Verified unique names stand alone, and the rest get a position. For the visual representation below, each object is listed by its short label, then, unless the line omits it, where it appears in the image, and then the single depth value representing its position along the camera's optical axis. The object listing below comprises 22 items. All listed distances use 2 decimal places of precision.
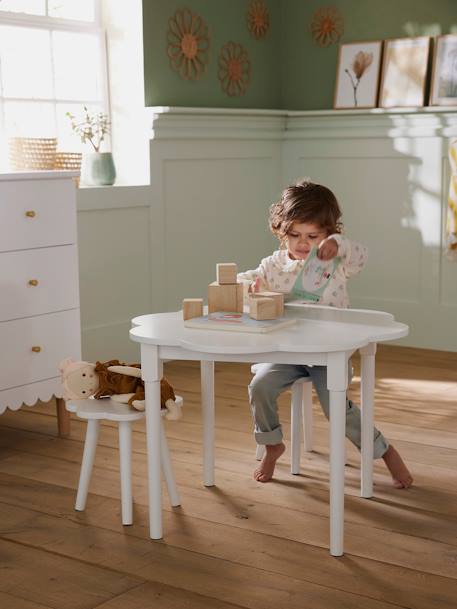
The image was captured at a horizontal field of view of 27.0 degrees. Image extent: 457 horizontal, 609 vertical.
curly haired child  2.70
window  4.07
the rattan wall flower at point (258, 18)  4.98
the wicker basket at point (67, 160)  4.07
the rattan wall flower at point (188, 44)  4.50
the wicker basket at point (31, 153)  3.97
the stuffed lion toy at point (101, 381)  2.54
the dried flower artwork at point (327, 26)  4.99
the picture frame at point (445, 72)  4.59
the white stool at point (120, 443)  2.46
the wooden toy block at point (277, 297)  2.48
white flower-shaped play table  2.20
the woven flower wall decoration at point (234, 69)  4.82
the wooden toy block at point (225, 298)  2.54
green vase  4.29
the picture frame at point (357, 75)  4.86
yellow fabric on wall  4.46
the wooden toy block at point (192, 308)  2.48
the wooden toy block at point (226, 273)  2.52
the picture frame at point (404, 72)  4.68
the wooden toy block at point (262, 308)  2.42
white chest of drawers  3.13
